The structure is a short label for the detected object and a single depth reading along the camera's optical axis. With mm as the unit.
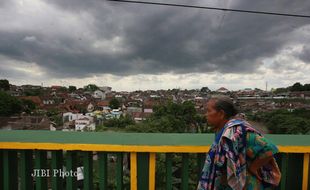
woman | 1229
